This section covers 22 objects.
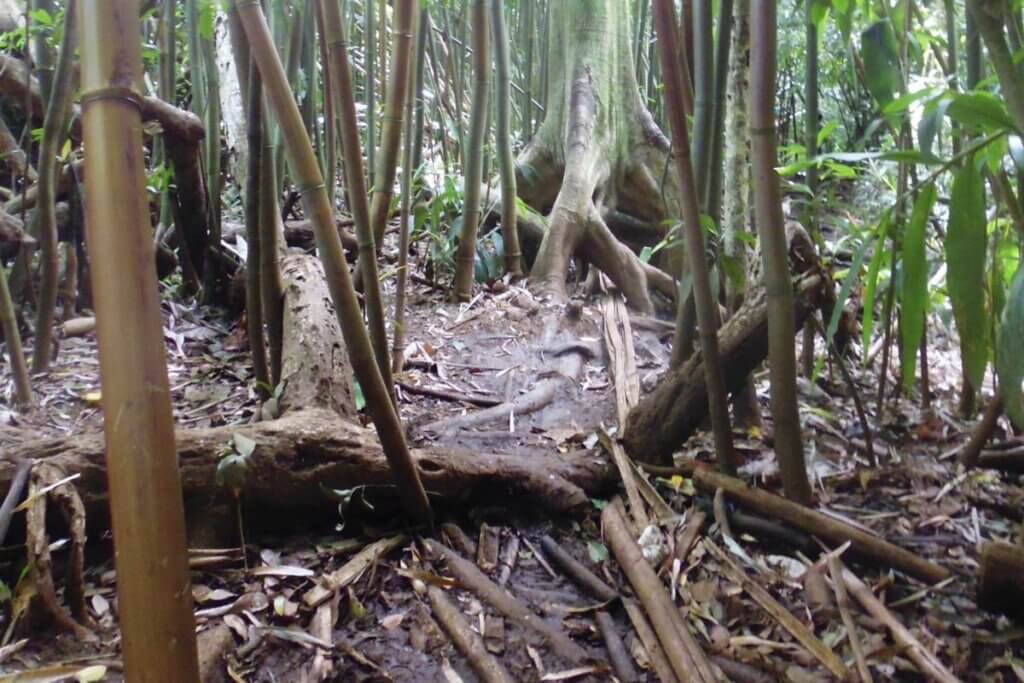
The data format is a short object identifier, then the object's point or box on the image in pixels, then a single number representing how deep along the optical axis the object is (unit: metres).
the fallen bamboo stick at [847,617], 1.20
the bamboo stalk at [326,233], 1.22
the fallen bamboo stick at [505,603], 1.39
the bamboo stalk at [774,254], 1.35
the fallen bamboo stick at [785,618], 1.23
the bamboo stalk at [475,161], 2.98
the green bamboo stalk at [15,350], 2.05
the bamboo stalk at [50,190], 2.05
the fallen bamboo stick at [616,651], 1.31
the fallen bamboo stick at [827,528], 1.40
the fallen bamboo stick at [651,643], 1.26
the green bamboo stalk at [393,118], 1.73
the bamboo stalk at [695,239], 1.52
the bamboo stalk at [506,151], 3.42
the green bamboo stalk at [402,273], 2.69
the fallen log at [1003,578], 1.21
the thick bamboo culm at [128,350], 0.76
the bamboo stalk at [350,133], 1.49
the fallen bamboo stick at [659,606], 1.24
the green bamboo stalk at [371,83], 3.47
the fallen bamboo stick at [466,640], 1.30
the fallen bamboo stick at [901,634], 1.16
